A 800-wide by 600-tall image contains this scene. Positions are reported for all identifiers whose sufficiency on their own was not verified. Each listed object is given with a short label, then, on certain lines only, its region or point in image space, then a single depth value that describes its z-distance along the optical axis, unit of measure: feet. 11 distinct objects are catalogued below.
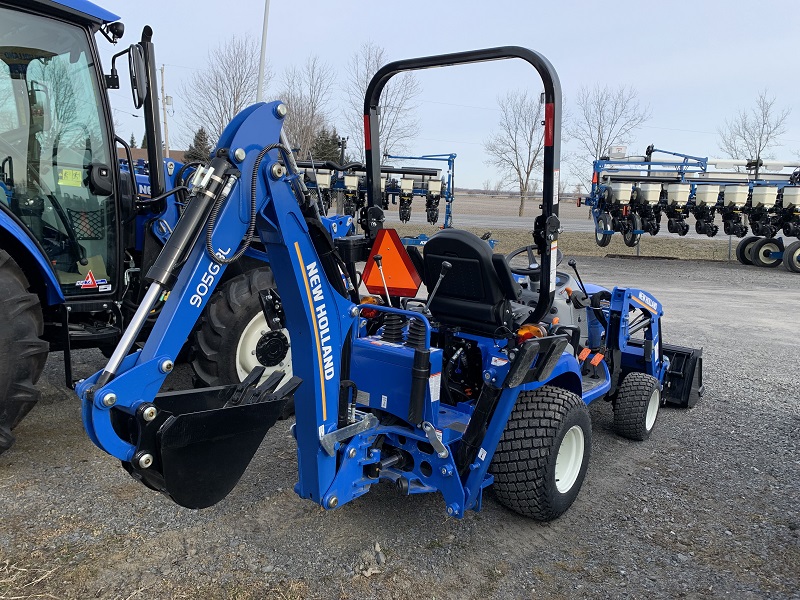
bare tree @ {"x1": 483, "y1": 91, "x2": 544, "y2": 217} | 99.54
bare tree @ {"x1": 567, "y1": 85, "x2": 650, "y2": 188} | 99.35
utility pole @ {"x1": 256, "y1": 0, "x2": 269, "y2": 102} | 44.65
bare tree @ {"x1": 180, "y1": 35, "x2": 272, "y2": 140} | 65.72
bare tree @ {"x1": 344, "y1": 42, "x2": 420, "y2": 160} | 68.27
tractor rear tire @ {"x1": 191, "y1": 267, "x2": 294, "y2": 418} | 14.34
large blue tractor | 13.01
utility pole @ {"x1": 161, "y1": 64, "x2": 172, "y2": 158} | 86.22
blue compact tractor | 7.52
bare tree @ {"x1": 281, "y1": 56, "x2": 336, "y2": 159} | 69.62
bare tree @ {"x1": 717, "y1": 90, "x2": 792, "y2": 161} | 89.04
